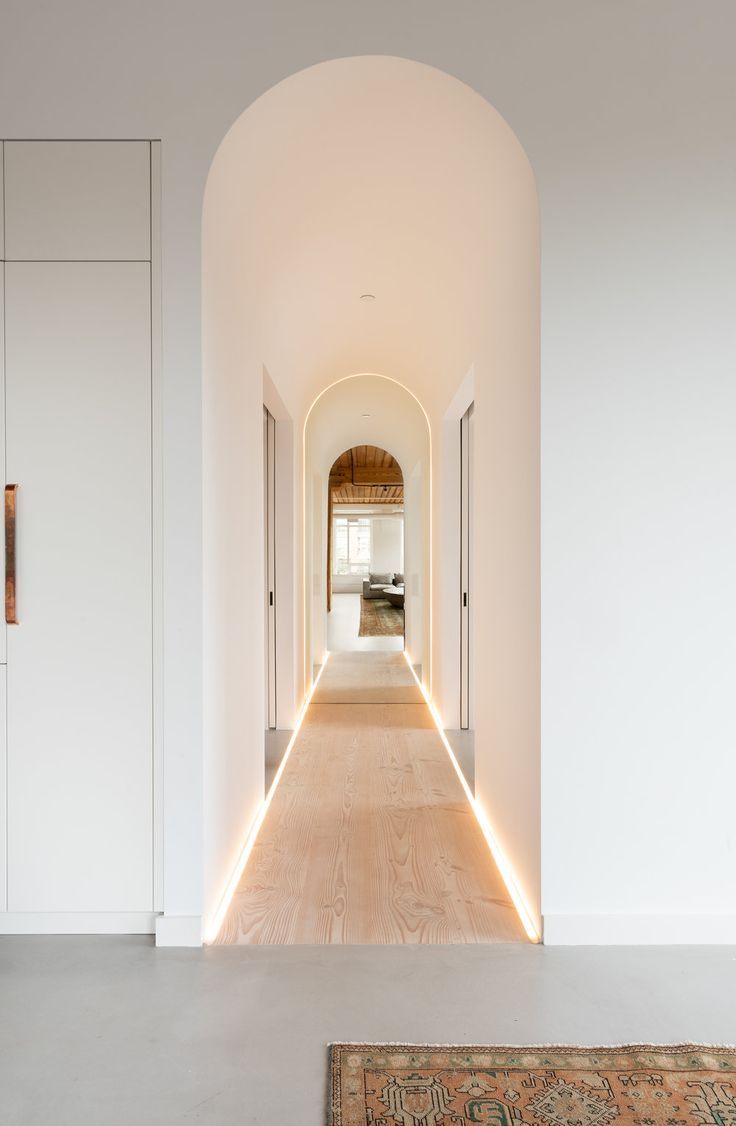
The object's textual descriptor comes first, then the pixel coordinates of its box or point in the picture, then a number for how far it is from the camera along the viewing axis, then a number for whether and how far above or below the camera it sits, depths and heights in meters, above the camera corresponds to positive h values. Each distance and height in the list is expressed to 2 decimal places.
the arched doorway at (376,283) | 2.26 +1.01
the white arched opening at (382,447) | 6.40 +0.93
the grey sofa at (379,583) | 17.42 -0.77
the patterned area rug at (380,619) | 11.38 -1.24
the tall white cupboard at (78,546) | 2.19 +0.02
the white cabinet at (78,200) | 2.18 +1.09
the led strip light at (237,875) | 2.22 -1.20
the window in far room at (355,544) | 22.95 +0.32
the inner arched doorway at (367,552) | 11.11 +0.06
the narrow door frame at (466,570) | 4.94 -0.11
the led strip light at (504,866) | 2.25 -1.19
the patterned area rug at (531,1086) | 1.47 -1.17
